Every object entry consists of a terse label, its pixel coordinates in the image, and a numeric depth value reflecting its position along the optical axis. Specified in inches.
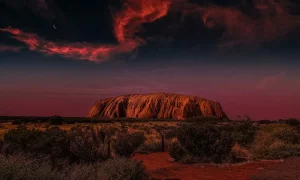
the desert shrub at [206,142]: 684.1
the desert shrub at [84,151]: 527.3
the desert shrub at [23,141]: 656.4
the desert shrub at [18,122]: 2239.2
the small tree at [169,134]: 1077.4
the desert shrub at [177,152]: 708.7
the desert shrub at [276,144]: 736.3
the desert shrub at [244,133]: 945.5
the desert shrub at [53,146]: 552.5
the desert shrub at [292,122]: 1683.6
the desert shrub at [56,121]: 2265.3
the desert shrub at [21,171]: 255.8
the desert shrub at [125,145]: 669.9
